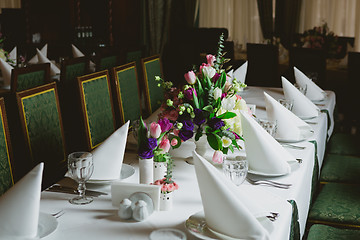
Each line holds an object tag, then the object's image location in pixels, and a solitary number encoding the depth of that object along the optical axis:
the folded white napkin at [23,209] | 1.36
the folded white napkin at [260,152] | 1.90
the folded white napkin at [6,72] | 4.02
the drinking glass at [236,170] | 1.67
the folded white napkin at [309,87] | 3.33
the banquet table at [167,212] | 1.45
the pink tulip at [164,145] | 1.72
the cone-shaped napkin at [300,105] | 2.85
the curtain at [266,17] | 6.67
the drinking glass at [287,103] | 2.72
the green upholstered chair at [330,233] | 2.06
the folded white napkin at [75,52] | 5.34
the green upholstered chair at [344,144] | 3.30
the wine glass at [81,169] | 1.62
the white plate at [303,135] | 2.36
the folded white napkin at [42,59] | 4.63
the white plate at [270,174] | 1.89
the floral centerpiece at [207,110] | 1.94
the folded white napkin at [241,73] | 3.70
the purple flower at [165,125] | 1.76
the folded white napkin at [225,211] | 1.36
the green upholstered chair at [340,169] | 2.83
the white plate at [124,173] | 1.79
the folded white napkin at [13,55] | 4.99
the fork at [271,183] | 1.81
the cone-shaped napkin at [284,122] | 2.38
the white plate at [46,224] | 1.40
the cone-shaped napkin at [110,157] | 1.83
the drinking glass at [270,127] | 2.21
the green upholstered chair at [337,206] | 2.29
